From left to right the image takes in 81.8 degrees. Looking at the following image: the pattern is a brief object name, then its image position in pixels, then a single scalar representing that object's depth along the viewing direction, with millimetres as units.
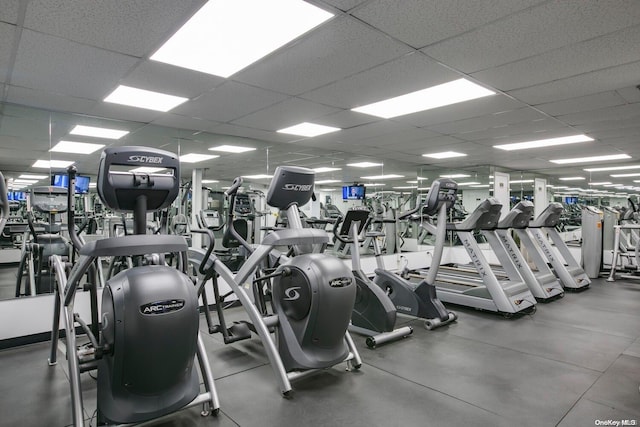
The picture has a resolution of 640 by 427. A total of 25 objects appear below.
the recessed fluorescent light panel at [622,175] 8916
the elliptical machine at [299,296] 2512
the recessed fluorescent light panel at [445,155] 7262
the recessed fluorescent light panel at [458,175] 9925
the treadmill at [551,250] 5758
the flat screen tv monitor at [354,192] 8406
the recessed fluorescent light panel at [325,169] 8223
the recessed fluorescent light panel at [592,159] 7168
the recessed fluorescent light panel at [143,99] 3533
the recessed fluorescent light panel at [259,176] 6633
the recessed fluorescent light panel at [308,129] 4992
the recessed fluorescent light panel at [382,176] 9214
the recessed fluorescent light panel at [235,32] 2143
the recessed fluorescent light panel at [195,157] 6012
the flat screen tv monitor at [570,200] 10547
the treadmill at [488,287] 4406
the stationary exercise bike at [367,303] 3459
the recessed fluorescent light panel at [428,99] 3533
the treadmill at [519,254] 4930
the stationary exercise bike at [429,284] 4047
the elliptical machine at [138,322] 1686
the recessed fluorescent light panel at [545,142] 5641
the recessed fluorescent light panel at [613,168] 8094
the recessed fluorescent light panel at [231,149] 6043
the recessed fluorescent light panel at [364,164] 8094
